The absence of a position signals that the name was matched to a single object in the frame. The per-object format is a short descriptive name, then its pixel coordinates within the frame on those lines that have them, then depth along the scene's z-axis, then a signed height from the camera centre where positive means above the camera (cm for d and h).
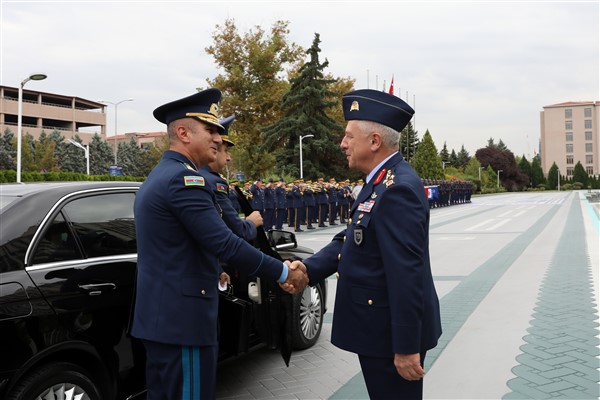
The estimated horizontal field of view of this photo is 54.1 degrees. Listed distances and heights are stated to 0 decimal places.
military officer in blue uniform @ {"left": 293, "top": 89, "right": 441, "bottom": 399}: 243 -33
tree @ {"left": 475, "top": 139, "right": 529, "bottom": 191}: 11250 +300
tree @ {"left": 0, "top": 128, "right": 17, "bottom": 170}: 6575 +458
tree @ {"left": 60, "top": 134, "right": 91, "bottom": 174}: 7419 +422
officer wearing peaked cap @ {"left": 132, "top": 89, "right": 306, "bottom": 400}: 268 -41
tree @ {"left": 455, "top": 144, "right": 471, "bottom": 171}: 12353 +602
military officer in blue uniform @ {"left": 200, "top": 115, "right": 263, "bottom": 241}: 413 -16
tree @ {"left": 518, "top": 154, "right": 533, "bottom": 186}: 12055 +338
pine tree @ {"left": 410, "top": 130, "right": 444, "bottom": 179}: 8219 +355
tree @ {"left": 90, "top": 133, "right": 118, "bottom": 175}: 7775 +460
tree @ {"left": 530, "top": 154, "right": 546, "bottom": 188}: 11930 +171
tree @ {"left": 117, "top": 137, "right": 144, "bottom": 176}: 8306 +468
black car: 284 -59
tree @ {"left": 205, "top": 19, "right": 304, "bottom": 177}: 4888 +915
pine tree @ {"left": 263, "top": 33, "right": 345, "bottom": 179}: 4494 +486
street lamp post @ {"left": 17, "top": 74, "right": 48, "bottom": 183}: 2377 +466
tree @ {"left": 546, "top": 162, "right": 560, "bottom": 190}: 11519 +122
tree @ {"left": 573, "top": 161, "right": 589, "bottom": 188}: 11975 +173
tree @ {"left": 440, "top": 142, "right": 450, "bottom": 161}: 11975 +658
